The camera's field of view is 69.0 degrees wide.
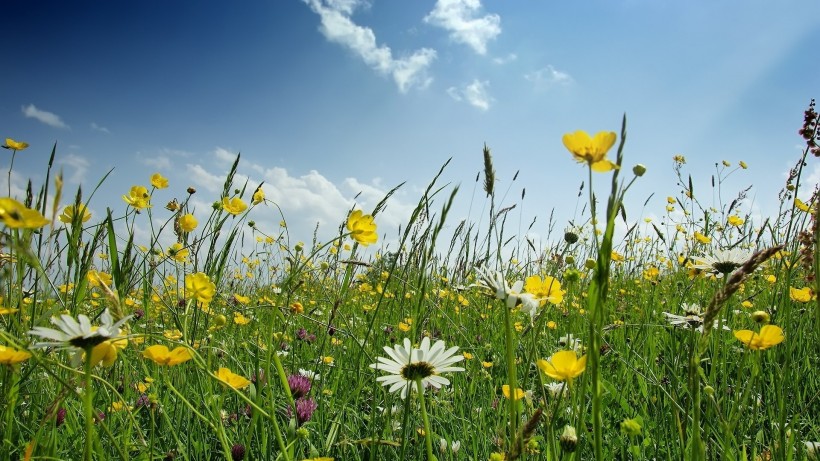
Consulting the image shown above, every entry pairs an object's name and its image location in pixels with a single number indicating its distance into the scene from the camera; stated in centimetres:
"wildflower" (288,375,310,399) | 52
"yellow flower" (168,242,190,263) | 64
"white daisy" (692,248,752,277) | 47
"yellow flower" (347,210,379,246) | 40
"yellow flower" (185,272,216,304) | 40
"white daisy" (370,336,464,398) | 35
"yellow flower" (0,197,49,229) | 25
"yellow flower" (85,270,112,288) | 32
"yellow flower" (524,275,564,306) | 40
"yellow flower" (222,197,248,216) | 61
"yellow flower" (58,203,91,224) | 46
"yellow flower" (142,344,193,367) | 33
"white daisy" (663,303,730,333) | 44
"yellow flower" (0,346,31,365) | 32
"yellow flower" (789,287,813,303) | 61
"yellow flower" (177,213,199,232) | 58
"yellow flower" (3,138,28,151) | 67
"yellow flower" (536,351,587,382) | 30
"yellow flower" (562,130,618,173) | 26
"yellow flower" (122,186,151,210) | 62
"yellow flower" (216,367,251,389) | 35
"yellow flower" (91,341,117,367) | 28
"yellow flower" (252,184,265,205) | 67
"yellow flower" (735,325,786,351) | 39
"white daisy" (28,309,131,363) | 26
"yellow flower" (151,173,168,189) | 66
